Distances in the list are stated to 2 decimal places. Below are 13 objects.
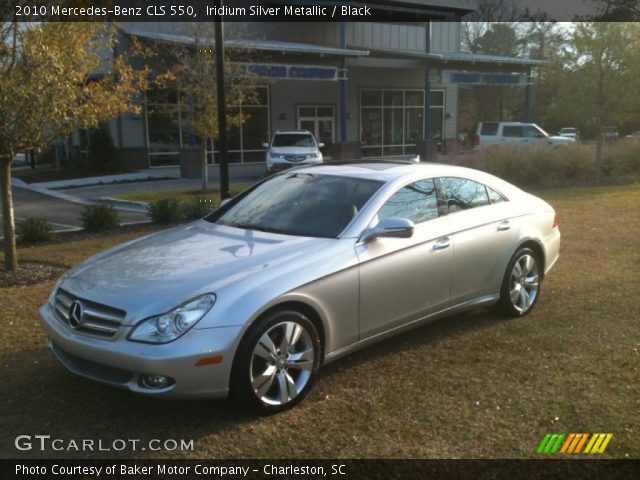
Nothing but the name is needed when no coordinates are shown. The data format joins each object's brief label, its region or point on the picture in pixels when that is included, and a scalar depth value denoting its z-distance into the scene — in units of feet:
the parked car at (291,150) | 68.80
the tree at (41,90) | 22.95
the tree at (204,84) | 54.75
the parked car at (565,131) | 168.15
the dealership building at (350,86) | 83.30
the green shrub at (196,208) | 37.11
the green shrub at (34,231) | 30.91
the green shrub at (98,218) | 34.01
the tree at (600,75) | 61.93
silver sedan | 12.12
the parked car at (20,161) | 100.93
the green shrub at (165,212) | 36.94
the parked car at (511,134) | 91.35
